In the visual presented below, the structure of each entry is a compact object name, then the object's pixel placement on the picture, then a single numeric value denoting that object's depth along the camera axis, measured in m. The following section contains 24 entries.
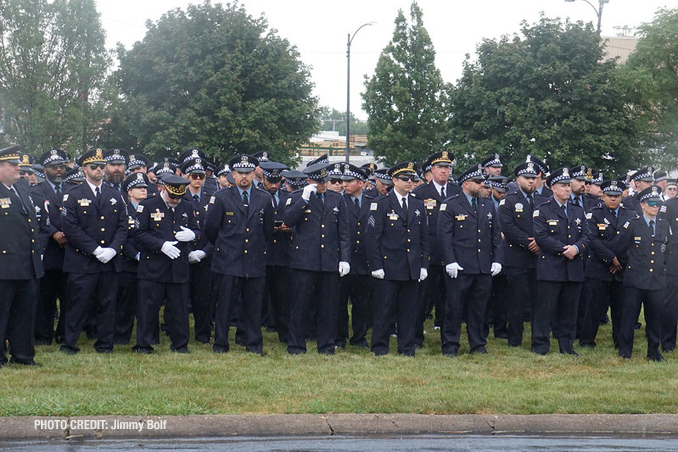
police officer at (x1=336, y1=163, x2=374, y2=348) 12.33
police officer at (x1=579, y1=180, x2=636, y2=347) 12.71
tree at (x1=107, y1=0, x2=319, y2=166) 38.03
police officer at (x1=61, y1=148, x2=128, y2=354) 10.92
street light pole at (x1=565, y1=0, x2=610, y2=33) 33.28
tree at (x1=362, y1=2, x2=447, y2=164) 47.16
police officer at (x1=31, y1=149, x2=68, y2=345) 11.66
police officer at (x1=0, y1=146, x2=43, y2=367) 9.77
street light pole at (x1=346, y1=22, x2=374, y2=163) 46.53
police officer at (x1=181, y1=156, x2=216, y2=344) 12.42
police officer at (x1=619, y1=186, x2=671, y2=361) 11.35
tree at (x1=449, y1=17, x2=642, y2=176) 34.28
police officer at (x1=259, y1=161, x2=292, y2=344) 12.40
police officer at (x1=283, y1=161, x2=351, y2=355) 11.49
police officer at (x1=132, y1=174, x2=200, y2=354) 11.16
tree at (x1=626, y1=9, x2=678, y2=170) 35.44
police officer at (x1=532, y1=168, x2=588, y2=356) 11.84
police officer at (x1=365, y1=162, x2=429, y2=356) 11.50
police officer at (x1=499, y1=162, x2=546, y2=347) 12.65
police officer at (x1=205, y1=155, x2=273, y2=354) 11.42
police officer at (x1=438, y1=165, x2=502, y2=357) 11.80
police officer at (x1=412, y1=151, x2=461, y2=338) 12.74
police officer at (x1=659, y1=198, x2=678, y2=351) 11.92
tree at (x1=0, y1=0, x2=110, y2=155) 38.75
